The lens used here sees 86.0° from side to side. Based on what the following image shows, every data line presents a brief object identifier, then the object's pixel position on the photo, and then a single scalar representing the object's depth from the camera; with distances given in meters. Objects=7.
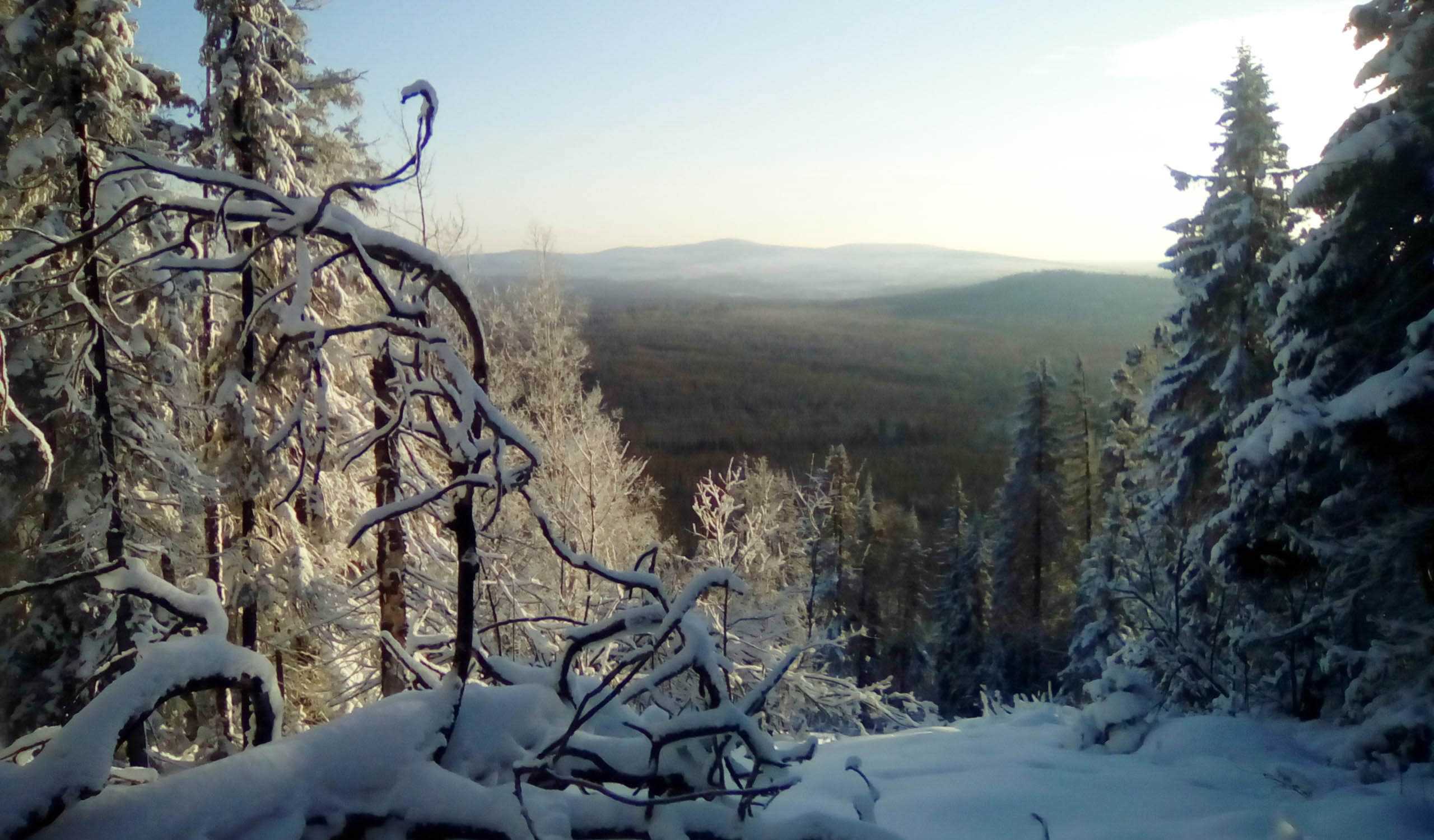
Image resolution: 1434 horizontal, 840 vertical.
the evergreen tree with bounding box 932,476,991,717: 29.50
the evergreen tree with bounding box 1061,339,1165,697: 19.30
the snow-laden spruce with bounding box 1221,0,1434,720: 5.34
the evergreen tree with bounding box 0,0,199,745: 6.67
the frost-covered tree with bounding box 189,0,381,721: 6.83
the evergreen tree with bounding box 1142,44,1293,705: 13.15
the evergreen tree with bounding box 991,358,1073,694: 27.53
